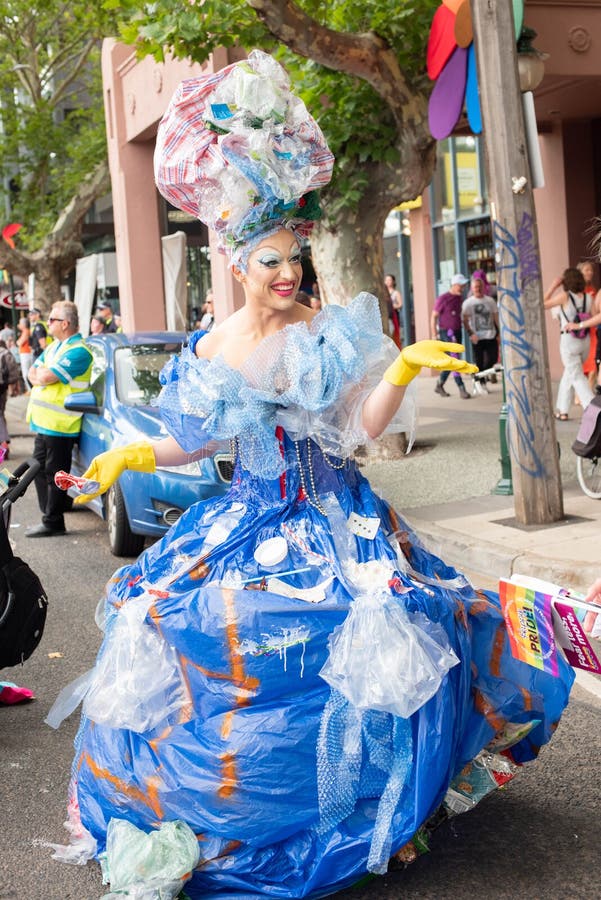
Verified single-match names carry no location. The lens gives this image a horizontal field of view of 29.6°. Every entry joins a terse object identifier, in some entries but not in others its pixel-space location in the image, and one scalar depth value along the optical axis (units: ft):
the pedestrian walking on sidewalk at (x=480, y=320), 55.16
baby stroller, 14.73
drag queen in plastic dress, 9.75
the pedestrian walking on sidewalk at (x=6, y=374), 45.93
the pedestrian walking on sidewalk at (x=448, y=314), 58.34
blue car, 24.50
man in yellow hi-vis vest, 29.17
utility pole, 25.07
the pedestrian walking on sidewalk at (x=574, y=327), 39.47
